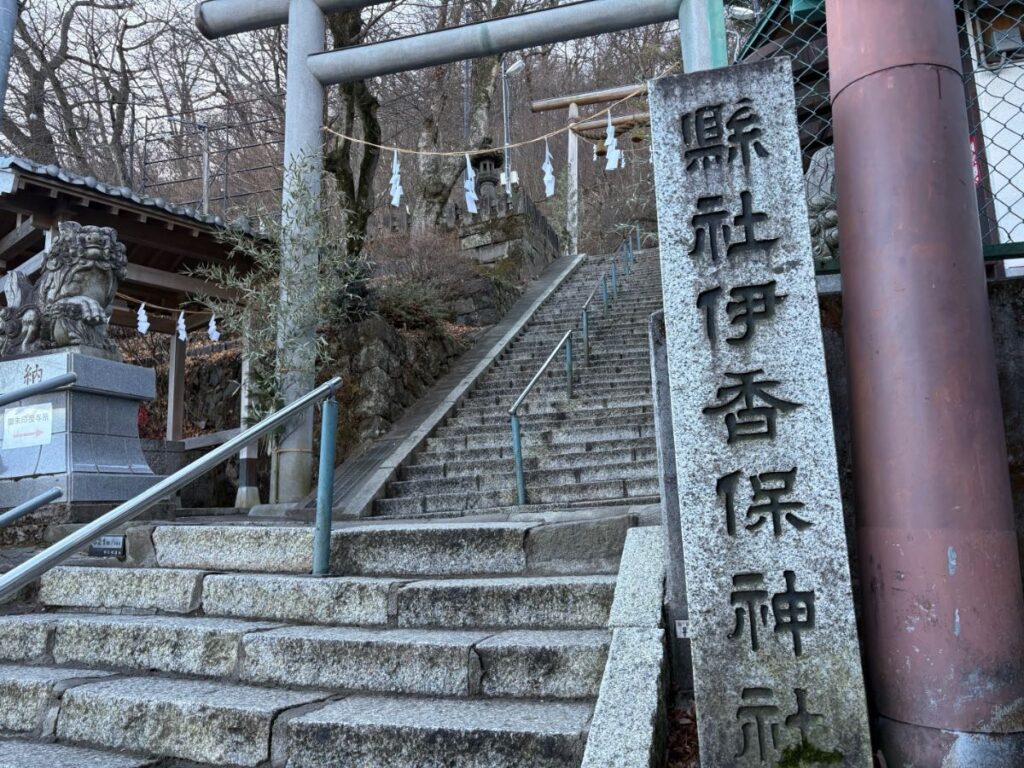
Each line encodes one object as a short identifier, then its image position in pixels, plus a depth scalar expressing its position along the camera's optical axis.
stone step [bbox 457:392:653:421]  8.06
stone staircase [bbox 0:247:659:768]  2.39
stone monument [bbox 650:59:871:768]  2.08
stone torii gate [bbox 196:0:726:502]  7.10
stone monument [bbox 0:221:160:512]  5.47
